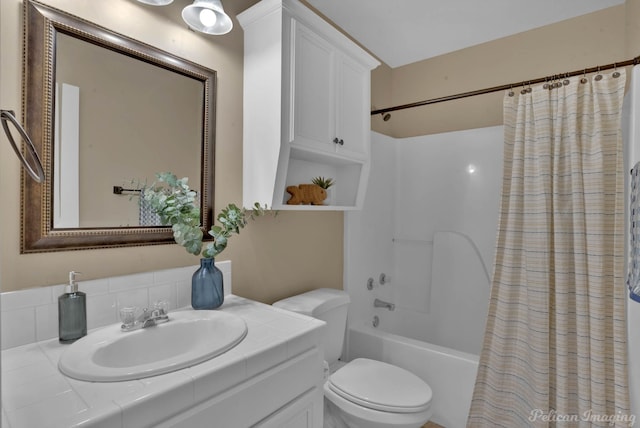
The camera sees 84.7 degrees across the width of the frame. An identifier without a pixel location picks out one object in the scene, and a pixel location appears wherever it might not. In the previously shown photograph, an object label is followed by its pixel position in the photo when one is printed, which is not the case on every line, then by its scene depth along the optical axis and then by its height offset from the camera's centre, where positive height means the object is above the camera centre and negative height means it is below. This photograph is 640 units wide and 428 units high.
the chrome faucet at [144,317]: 1.14 -0.36
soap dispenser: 1.07 -0.33
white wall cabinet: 1.55 +0.55
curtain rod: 1.63 +0.70
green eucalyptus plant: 1.33 -0.02
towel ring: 0.99 +0.18
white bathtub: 1.90 -0.88
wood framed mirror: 1.11 +0.29
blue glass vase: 1.37 -0.30
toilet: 1.48 -0.80
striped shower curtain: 1.59 -0.26
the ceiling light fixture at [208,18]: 1.39 +0.78
